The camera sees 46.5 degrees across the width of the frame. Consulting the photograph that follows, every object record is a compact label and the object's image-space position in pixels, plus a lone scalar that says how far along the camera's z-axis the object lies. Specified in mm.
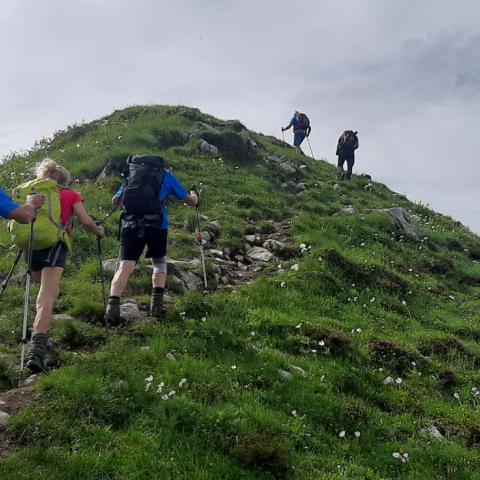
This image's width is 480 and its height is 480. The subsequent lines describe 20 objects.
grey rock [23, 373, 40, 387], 7225
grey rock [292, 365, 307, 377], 8381
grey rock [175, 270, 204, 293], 11672
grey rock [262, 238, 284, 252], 15031
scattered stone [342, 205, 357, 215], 20184
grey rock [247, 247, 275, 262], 14508
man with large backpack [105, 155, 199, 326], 9211
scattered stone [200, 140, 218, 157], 23672
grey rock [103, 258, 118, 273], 11808
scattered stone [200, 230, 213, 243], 14688
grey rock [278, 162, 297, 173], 24859
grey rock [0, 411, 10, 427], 6195
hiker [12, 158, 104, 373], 7691
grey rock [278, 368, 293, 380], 8109
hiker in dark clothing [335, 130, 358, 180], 26859
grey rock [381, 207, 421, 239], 19592
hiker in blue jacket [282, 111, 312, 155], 30953
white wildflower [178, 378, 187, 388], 7257
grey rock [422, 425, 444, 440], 7715
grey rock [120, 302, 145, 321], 9672
